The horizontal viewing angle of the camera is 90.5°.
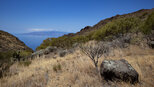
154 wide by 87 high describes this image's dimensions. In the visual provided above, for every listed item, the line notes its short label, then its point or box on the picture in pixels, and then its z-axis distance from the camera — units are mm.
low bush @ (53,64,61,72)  3727
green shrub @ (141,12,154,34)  8159
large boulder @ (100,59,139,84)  2165
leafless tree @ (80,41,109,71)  3223
